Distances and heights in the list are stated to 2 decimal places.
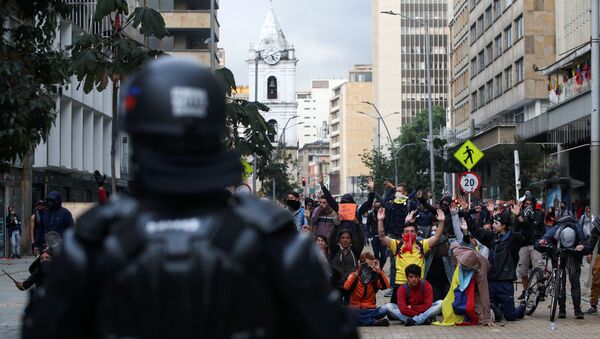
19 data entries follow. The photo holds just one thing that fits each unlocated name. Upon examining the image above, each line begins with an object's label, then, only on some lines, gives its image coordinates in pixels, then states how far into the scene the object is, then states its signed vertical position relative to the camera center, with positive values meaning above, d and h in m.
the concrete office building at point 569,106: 44.59 +3.35
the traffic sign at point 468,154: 30.97 +0.92
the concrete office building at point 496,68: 62.69 +7.58
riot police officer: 2.92 -0.18
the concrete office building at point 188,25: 70.94 +10.25
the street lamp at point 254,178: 58.28 +0.50
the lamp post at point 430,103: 52.31 +4.13
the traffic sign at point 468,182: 29.86 +0.14
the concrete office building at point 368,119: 198.25 +12.09
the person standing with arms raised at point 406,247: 17.25 -0.92
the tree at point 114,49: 11.37 +1.46
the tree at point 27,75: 11.10 +1.18
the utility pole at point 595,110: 24.39 +1.67
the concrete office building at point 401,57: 173.62 +20.06
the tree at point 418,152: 77.31 +2.93
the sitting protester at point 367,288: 16.48 -1.47
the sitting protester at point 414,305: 16.97 -1.77
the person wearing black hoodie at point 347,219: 17.39 -0.51
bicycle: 17.08 -1.52
